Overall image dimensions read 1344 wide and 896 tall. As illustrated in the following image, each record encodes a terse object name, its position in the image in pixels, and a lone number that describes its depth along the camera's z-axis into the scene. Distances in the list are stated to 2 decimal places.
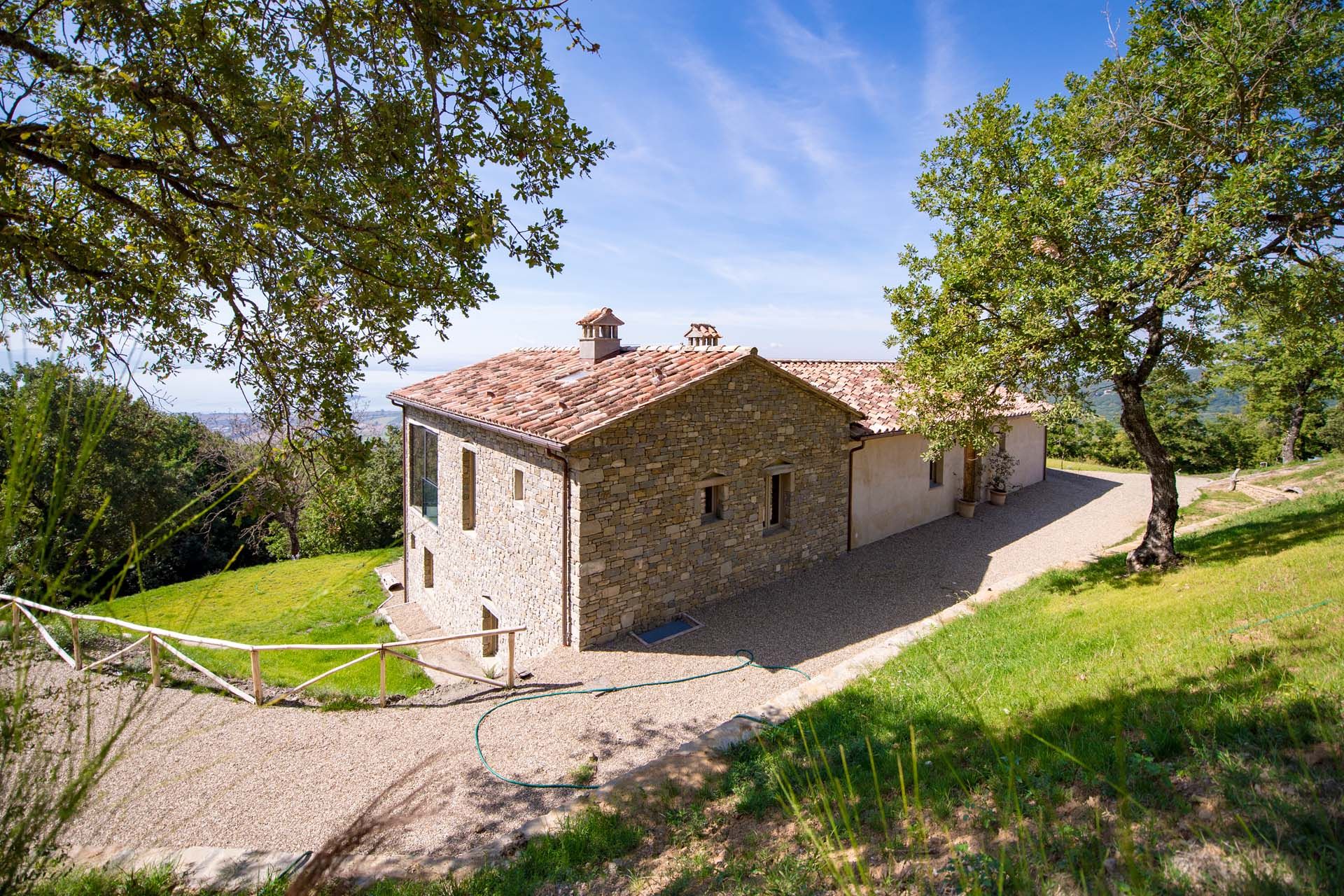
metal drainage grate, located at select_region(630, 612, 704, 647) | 9.84
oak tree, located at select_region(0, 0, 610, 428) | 4.55
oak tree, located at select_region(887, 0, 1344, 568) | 7.39
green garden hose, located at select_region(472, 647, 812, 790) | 6.18
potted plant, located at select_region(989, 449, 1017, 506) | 17.88
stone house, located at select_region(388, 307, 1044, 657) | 9.58
